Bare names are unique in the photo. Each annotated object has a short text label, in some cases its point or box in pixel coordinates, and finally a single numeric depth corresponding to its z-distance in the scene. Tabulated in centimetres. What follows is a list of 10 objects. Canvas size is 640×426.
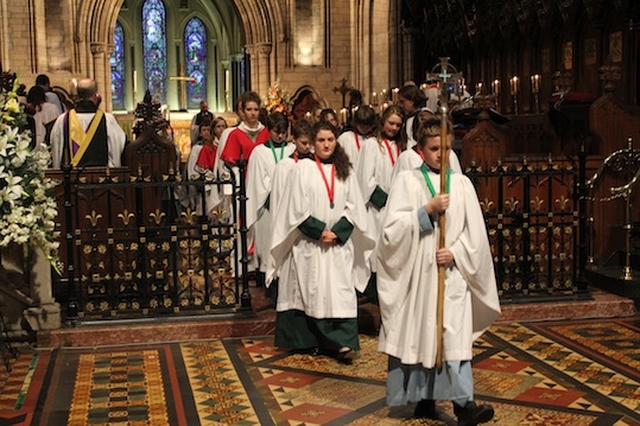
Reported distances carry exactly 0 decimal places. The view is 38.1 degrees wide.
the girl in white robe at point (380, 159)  796
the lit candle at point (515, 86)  1321
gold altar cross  3362
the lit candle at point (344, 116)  1782
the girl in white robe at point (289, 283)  681
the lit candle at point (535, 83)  1237
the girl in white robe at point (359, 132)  811
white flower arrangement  627
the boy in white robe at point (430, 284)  499
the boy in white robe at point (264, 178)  835
